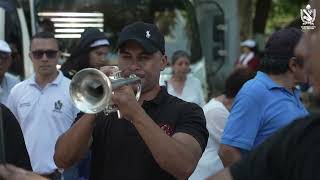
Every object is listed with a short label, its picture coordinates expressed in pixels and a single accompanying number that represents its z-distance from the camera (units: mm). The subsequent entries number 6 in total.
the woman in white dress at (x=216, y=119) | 6634
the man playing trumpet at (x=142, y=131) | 4215
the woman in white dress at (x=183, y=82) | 11256
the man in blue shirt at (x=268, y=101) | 5055
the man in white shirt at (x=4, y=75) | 8204
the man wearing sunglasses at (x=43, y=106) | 7062
